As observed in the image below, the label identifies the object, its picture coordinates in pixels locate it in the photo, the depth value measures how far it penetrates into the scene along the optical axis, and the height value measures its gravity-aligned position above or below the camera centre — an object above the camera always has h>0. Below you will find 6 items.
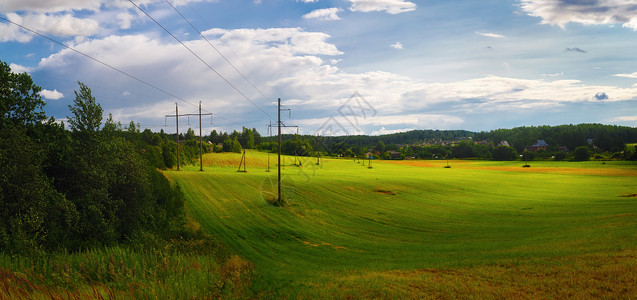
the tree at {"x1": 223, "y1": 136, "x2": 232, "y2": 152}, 152.05 +2.04
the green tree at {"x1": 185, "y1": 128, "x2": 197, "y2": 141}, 176.89 +8.67
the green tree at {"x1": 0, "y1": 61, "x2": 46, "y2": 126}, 25.03 +3.92
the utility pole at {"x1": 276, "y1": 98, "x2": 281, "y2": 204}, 40.16 +3.65
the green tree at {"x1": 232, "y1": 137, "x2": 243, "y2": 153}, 147.88 +1.11
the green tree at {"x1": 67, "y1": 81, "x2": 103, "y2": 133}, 29.28 +3.19
